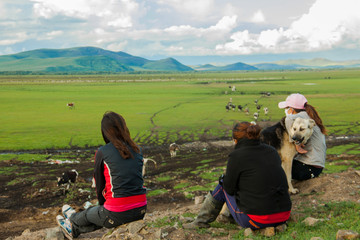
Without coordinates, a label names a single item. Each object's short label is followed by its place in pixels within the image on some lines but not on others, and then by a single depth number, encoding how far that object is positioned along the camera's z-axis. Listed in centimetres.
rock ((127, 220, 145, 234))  483
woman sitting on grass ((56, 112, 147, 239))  459
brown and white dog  660
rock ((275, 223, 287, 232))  468
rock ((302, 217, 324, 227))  503
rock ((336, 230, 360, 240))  396
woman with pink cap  668
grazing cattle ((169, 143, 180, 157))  1920
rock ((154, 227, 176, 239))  483
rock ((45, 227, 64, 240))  553
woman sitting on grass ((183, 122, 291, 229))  427
